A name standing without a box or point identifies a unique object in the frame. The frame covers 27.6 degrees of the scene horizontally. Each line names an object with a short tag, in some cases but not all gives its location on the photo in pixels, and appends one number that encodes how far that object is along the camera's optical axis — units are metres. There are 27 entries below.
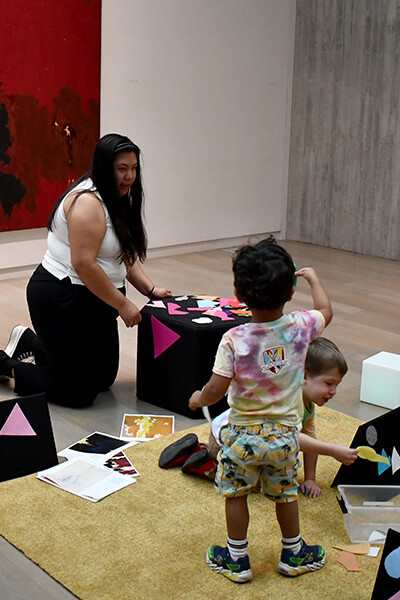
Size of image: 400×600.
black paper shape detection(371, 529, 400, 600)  1.82
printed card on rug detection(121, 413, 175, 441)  2.94
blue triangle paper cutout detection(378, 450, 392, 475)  2.40
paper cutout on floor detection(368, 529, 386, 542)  2.26
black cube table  3.05
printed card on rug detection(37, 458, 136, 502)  2.48
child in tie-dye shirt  1.89
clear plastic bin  2.27
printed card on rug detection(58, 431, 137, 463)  2.72
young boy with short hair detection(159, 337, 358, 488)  2.26
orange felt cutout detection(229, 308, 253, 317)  3.23
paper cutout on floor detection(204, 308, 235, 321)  3.15
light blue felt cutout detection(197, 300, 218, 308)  3.32
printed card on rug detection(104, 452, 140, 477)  2.62
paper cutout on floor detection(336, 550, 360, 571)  2.12
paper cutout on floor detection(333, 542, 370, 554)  2.20
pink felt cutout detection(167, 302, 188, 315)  3.19
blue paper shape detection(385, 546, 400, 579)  1.81
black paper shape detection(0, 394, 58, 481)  2.56
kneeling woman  3.01
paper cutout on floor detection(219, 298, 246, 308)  3.34
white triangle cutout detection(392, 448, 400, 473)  2.40
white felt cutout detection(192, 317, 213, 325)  3.07
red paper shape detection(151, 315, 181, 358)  3.10
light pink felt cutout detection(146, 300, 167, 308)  3.27
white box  3.29
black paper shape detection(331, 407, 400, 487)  2.39
